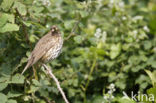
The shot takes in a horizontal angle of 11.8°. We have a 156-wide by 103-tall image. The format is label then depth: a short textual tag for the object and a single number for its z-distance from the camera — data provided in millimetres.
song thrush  8734
